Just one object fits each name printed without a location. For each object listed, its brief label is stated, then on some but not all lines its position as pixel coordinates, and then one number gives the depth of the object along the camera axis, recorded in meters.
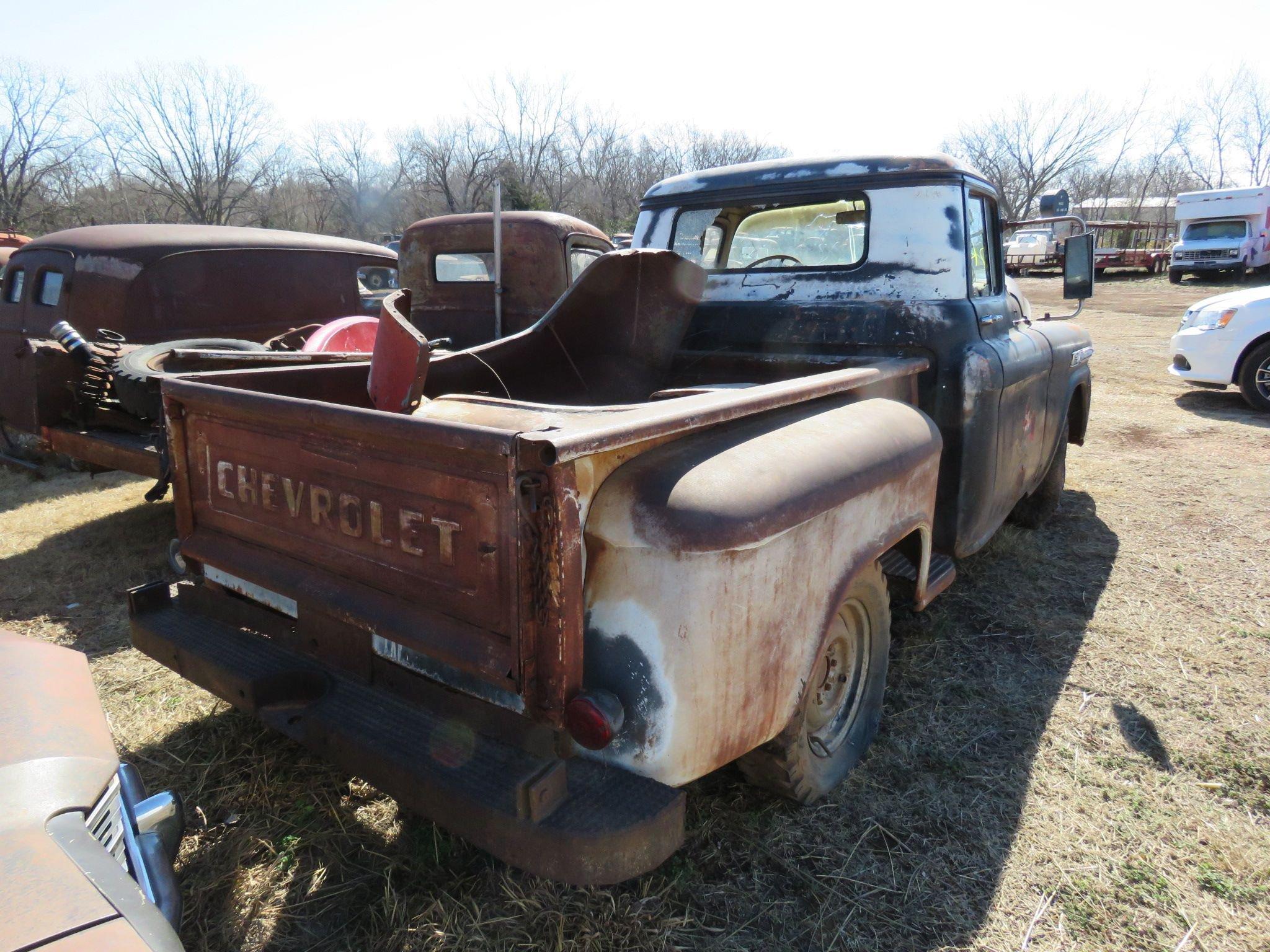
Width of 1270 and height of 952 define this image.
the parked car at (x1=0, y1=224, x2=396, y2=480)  5.01
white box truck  23.70
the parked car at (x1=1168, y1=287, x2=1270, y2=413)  8.22
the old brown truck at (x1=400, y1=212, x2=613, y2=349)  7.29
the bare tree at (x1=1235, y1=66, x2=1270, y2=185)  45.44
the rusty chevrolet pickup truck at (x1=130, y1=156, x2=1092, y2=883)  1.64
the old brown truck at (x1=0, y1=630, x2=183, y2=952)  0.98
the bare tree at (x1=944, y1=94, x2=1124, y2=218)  45.06
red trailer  29.20
